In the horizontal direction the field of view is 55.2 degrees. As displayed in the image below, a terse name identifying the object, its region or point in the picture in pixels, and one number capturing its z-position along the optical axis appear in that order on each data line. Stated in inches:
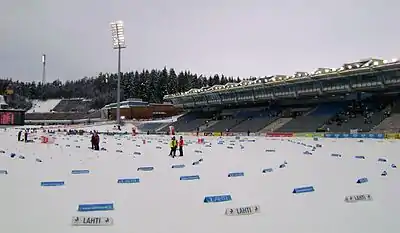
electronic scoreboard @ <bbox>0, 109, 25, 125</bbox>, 2822.3
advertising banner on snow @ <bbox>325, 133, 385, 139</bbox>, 1449.1
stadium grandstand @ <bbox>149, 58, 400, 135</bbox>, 1792.6
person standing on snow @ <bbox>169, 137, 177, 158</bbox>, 799.1
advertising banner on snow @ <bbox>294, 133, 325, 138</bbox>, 1645.7
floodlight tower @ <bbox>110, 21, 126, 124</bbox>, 2876.5
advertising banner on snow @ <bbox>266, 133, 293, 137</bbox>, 1800.0
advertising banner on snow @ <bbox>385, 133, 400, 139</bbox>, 1381.9
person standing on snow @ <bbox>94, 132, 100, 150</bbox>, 1004.7
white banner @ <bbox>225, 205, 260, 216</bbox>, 280.8
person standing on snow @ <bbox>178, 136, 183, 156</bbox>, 817.5
